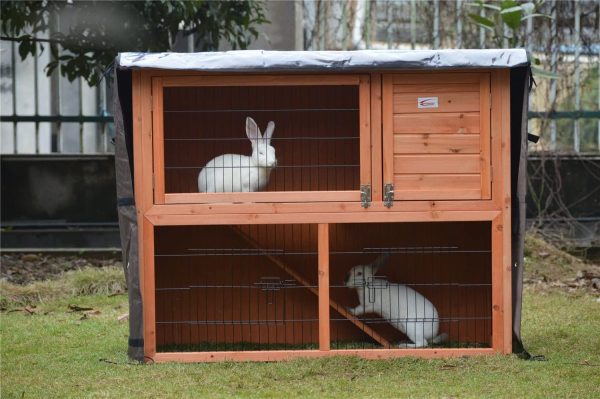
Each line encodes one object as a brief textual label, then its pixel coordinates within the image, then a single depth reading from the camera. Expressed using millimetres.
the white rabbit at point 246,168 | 11045
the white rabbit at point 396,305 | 11203
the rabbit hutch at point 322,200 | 10293
